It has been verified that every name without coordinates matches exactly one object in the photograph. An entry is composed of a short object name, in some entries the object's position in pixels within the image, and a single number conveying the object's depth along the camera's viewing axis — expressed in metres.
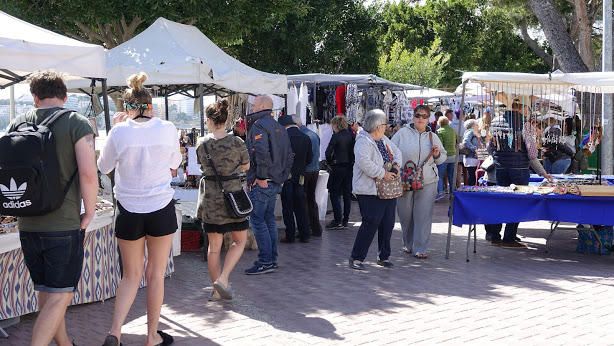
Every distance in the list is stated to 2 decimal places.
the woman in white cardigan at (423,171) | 8.47
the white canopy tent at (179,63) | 9.03
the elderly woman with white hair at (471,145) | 13.68
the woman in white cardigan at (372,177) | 7.71
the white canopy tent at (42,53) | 5.40
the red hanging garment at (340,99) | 14.52
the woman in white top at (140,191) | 4.85
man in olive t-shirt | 4.29
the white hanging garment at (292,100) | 13.19
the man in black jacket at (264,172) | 7.68
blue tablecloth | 8.05
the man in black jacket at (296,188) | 9.63
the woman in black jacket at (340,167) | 11.05
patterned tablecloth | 5.66
